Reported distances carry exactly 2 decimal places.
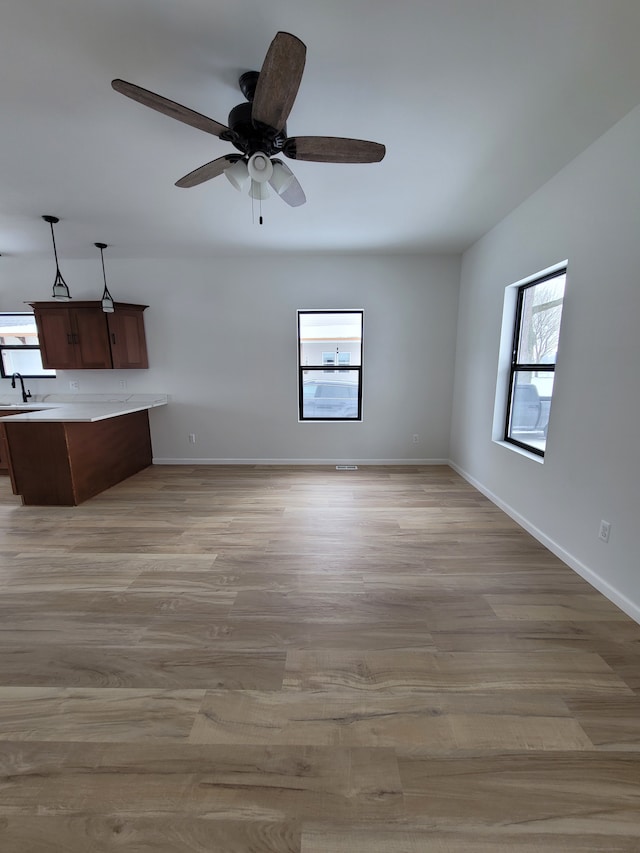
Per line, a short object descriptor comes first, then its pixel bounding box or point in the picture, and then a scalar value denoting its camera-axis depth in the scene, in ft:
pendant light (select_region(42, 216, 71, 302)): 10.35
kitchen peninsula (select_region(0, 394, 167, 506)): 10.67
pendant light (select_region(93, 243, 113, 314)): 12.63
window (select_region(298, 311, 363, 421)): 14.84
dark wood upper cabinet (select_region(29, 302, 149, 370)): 13.41
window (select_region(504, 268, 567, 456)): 8.88
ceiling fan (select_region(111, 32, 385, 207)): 4.06
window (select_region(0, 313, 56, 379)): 14.87
